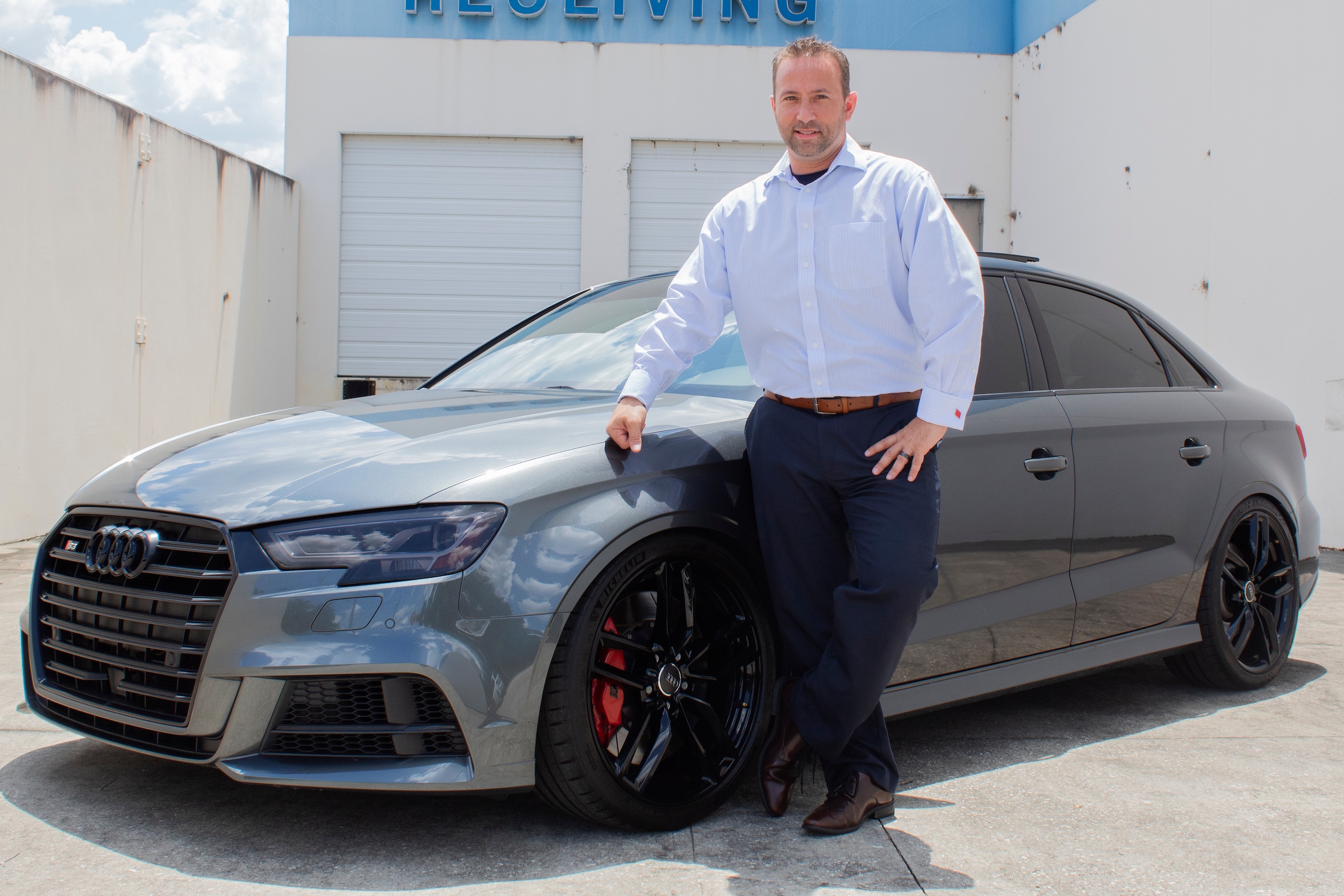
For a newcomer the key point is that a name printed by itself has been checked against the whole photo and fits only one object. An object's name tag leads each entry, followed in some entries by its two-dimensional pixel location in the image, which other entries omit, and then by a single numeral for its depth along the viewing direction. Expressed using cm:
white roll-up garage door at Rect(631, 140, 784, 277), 1227
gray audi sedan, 231
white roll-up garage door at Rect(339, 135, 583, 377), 1224
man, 256
